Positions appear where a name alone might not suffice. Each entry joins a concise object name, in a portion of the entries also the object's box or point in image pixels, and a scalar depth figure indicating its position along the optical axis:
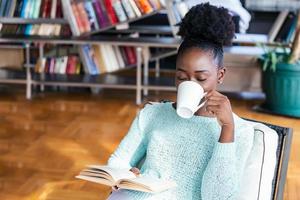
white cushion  1.47
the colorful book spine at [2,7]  4.77
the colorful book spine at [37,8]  4.75
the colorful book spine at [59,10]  4.76
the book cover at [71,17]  4.45
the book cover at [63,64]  4.73
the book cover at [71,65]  4.73
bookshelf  4.31
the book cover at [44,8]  4.76
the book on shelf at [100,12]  4.39
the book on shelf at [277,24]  4.50
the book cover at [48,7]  4.75
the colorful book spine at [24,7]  4.75
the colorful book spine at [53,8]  4.74
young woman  1.38
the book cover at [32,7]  4.75
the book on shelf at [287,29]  4.46
